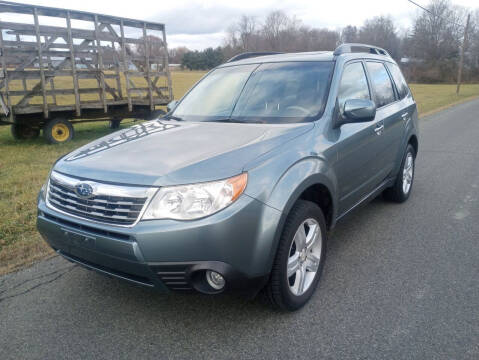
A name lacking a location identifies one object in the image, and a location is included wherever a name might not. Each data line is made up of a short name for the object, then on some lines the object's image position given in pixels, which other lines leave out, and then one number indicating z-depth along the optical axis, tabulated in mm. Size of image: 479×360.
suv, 2318
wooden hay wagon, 9914
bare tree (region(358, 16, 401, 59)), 74238
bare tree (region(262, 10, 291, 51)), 67750
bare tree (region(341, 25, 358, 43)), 78838
